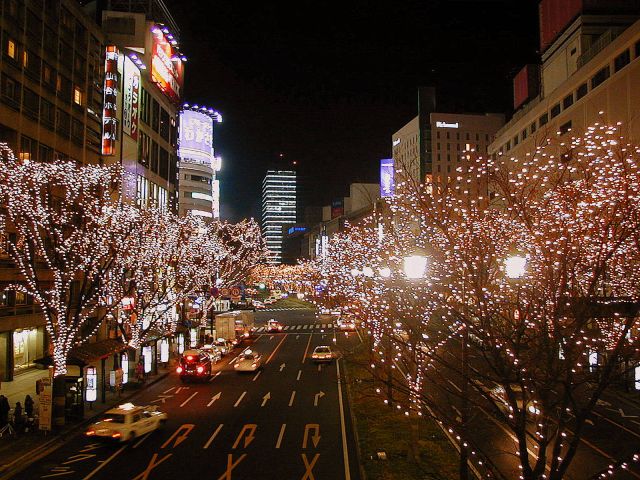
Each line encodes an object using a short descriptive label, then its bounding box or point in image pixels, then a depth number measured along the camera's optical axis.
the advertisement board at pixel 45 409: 19.88
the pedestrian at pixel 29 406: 20.98
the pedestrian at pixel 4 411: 20.09
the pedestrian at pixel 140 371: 29.95
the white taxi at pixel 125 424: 18.39
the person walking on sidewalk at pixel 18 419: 20.19
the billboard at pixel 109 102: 40.62
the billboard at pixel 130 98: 45.41
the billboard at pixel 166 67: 54.81
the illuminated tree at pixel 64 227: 21.73
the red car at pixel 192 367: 30.81
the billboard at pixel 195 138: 81.25
